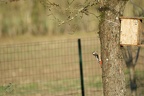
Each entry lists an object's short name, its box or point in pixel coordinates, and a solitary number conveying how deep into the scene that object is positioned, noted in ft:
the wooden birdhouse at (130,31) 38.63
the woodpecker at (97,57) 40.11
